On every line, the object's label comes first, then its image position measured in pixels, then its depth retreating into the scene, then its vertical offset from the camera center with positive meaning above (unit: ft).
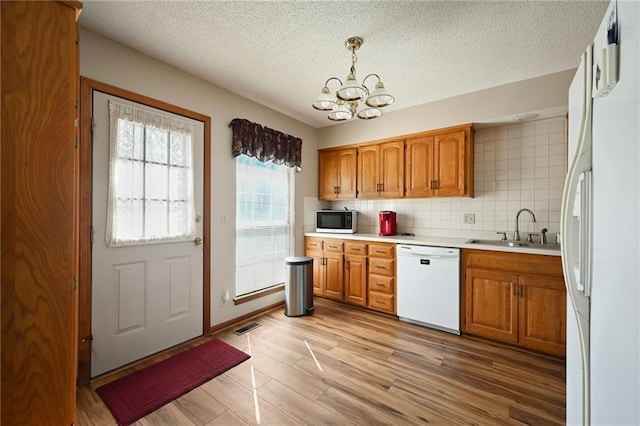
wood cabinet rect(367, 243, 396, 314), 10.23 -2.49
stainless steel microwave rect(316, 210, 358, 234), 12.12 -0.36
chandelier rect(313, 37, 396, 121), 5.97 +2.68
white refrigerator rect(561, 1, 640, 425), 1.86 -0.11
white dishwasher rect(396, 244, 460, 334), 8.86 -2.50
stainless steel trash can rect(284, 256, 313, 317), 10.44 -2.91
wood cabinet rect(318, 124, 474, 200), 9.75 +1.93
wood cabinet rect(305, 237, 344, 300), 11.66 -2.32
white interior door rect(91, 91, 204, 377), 6.50 -1.97
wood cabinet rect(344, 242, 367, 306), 10.94 -2.47
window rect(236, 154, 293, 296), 10.07 -0.39
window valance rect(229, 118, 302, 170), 9.53 +2.72
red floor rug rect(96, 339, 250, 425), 5.54 -3.97
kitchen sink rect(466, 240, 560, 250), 8.48 -1.00
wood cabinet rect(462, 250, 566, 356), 7.43 -2.51
